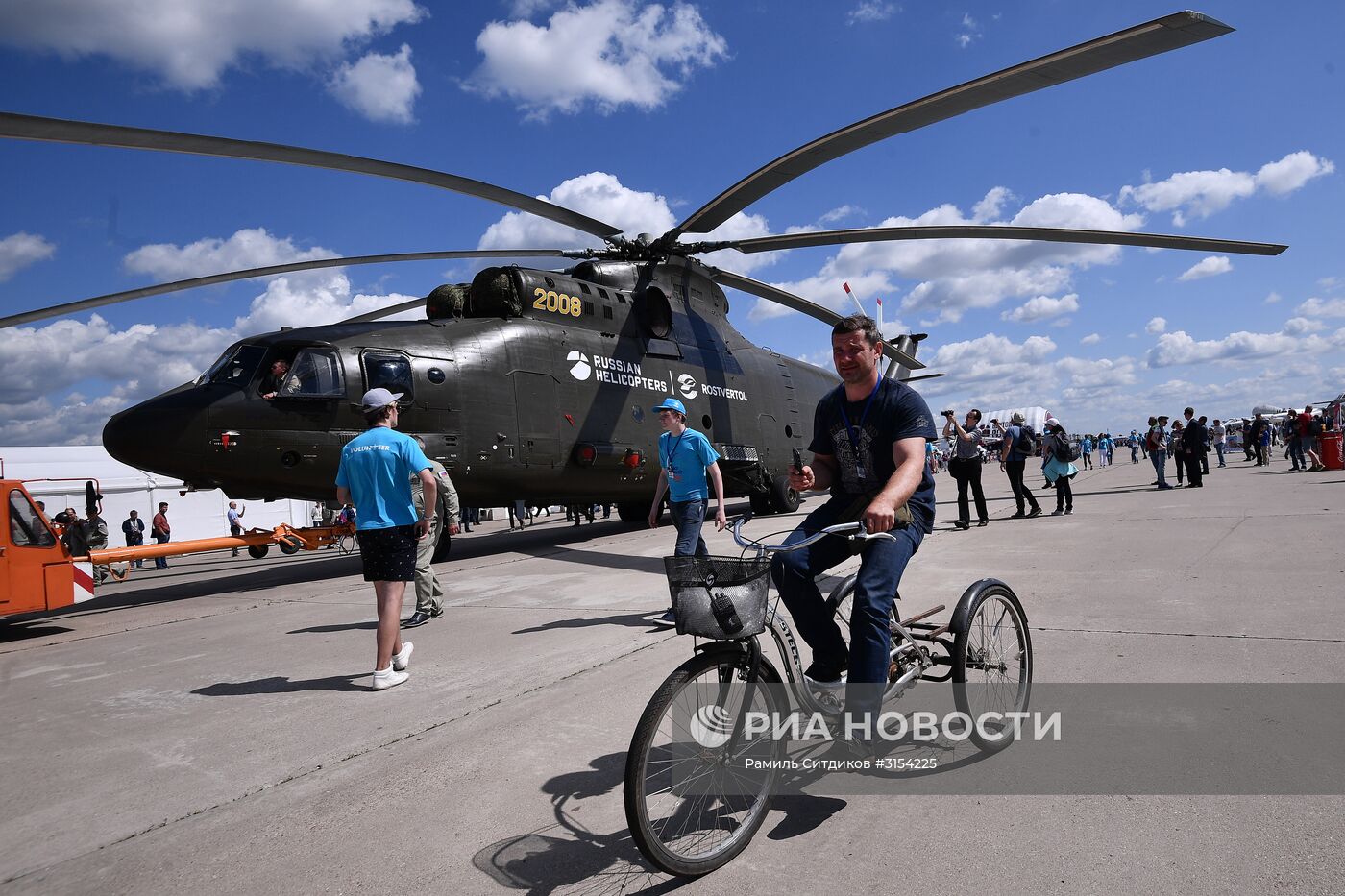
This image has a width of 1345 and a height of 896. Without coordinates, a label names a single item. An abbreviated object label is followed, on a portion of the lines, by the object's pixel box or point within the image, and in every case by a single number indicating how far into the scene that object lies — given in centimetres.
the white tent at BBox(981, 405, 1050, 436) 5632
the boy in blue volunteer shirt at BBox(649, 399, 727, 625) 593
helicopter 773
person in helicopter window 888
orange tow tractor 692
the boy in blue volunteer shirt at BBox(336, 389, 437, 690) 462
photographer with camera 1091
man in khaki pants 650
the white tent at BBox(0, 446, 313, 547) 2162
